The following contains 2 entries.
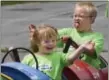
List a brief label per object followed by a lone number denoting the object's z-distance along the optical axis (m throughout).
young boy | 5.53
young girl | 4.93
